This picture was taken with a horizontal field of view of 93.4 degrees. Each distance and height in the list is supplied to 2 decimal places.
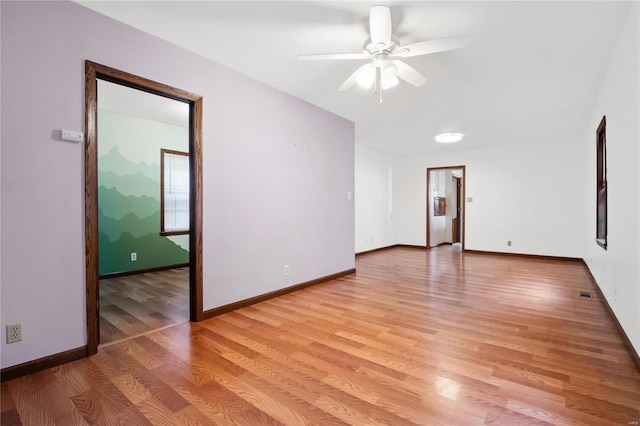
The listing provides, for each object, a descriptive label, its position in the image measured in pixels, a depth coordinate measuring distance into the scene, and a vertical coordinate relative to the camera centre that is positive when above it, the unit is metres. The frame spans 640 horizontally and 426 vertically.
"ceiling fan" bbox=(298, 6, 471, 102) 2.10 +1.20
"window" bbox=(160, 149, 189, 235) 5.30 +0.30
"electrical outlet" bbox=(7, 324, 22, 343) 1.91 -0.79
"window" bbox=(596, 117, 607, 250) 3.83 +0.31
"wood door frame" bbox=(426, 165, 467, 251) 7.37 +0.54
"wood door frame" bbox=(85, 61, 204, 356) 2.22 +0.33
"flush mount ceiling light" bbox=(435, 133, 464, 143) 5.82 +1.42
